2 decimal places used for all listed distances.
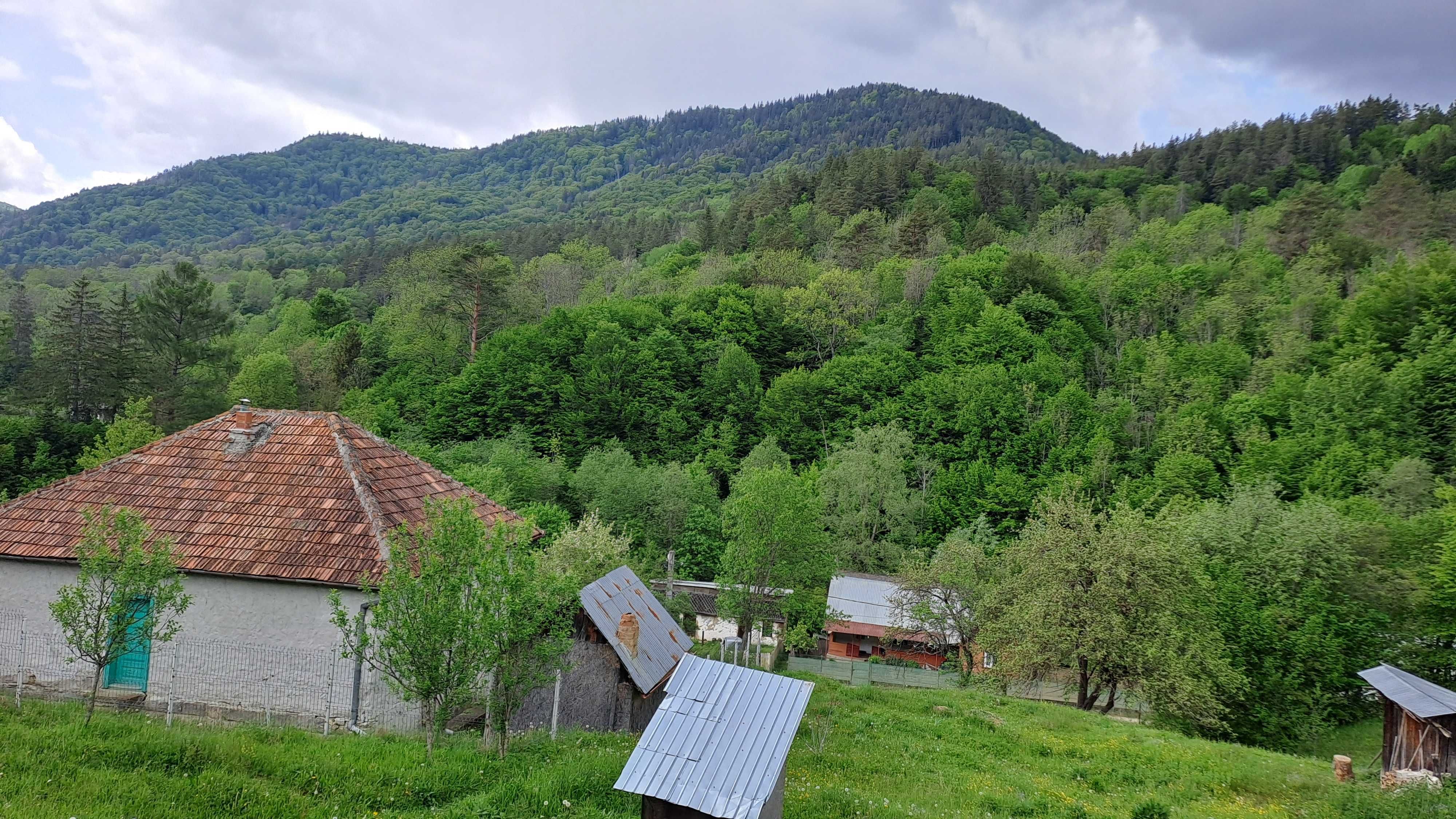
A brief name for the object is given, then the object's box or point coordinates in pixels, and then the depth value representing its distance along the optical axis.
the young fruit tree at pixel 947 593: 35.16
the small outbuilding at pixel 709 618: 40.35
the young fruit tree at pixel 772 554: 33.09
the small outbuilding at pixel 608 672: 15.42
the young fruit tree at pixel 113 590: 11.65
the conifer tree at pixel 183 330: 55.25
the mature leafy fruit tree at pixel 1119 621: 23.58
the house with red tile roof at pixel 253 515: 15.43
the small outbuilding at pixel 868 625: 44.06
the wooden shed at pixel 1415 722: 16.80
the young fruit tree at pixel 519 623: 11.14
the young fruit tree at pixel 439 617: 10.77
